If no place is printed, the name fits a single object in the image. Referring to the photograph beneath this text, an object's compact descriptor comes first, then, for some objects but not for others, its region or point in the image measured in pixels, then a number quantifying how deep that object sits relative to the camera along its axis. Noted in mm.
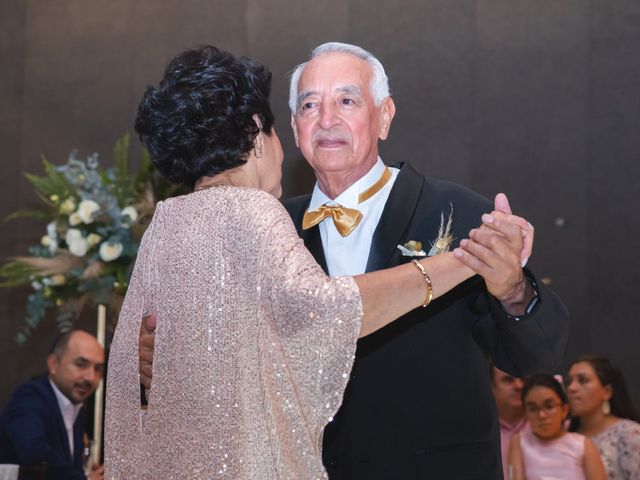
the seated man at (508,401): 5289
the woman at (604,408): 4941
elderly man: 2350
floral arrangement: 4875
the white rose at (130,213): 4938
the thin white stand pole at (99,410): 5023
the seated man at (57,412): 4922
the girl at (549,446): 4750
